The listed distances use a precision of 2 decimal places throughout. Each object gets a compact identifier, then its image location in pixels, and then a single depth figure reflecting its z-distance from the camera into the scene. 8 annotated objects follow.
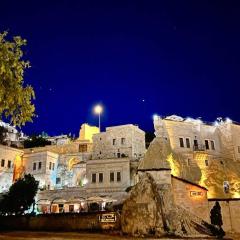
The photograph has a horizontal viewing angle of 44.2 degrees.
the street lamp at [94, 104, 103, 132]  62.15
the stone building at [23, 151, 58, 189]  51.44
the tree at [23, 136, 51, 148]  70.41
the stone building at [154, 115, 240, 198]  42.62
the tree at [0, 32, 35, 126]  12.94
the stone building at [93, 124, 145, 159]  51.16
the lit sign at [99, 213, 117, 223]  23.33
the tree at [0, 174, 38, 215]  36.81
